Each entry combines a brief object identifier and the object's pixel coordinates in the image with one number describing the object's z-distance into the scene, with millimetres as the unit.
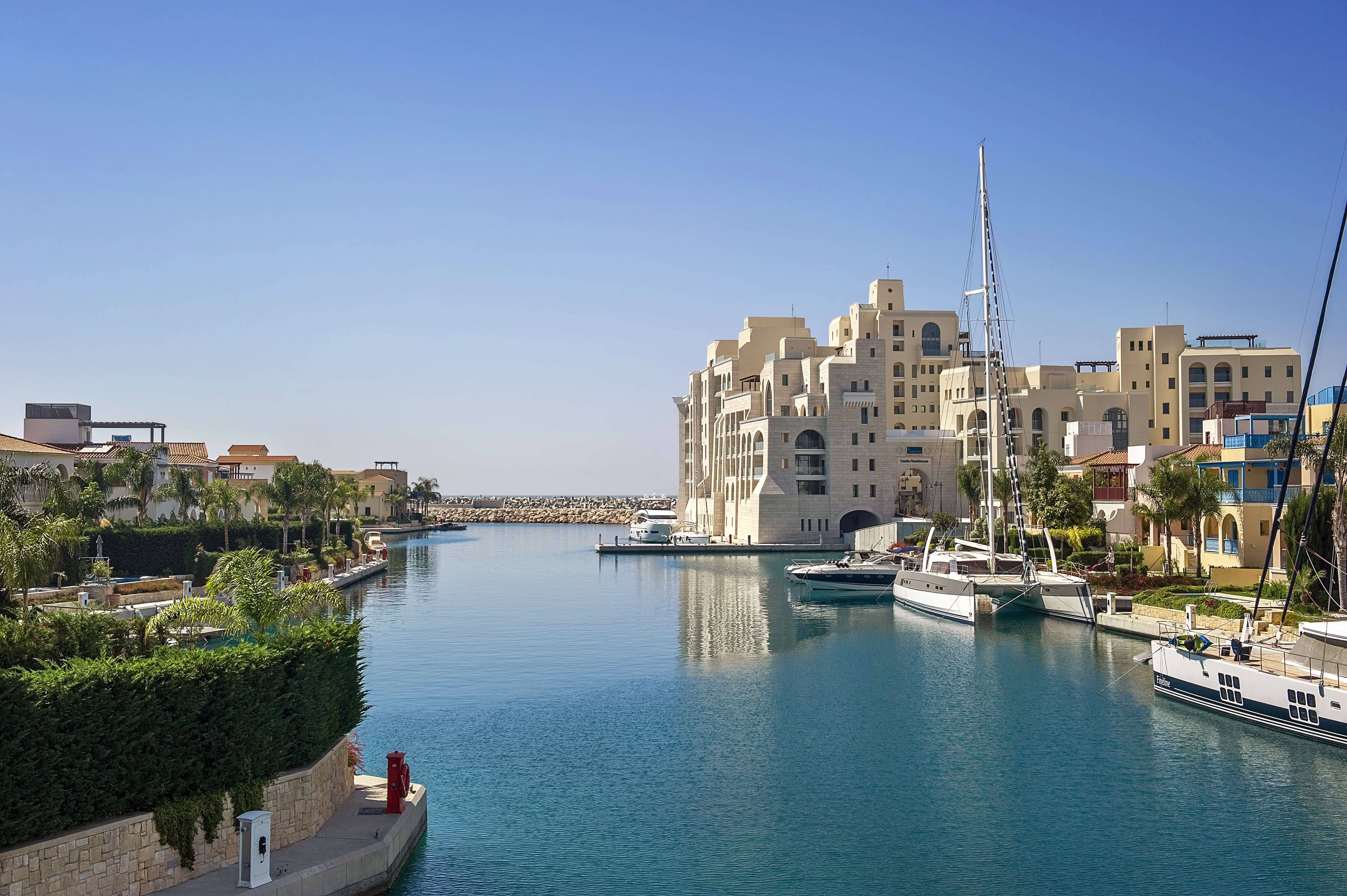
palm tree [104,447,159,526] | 75375
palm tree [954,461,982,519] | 91875
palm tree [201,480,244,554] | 71625
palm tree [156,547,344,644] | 22297
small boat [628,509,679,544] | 121000
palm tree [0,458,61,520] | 42438
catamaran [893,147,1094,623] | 56469
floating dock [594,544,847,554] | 108438
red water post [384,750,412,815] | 20953
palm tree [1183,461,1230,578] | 55094
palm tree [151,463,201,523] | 81500
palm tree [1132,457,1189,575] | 55844
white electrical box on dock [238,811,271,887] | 17016
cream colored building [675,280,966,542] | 111875
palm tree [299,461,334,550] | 83750
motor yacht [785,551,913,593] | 72625
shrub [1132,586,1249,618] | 43562
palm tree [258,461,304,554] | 81000
